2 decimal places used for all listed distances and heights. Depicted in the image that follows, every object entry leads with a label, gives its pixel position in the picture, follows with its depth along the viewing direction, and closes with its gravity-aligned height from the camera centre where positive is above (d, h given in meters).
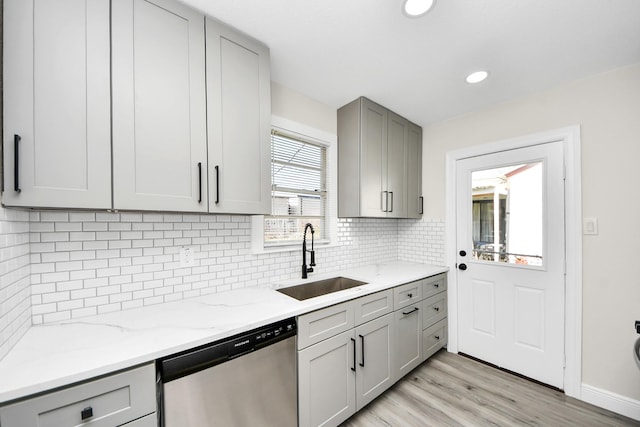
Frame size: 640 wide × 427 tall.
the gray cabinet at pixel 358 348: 1.53 -0.97
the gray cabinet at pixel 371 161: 2.36 +0.50
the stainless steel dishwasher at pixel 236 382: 1.07 -0.79
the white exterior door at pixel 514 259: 2.14 -0.44
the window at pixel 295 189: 2.20 +0.22
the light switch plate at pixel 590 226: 1.96 -0.12
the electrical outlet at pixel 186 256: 1.64 -0.27
